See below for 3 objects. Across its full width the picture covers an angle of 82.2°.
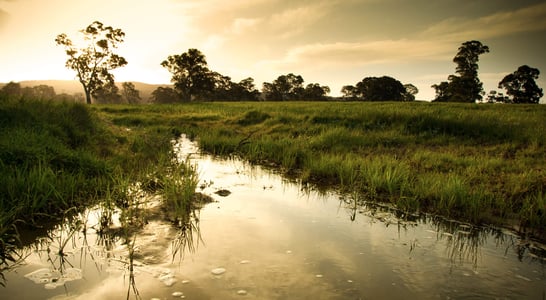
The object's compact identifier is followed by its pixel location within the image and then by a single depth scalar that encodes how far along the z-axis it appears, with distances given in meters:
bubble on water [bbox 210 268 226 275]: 3.39
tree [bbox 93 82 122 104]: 79.75
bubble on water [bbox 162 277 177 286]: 3.16
